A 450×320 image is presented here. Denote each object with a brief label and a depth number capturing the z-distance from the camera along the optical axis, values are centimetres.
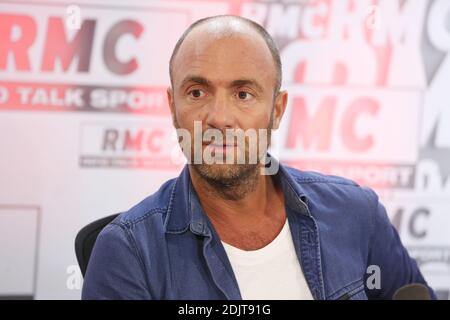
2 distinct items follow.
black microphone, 238
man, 257
